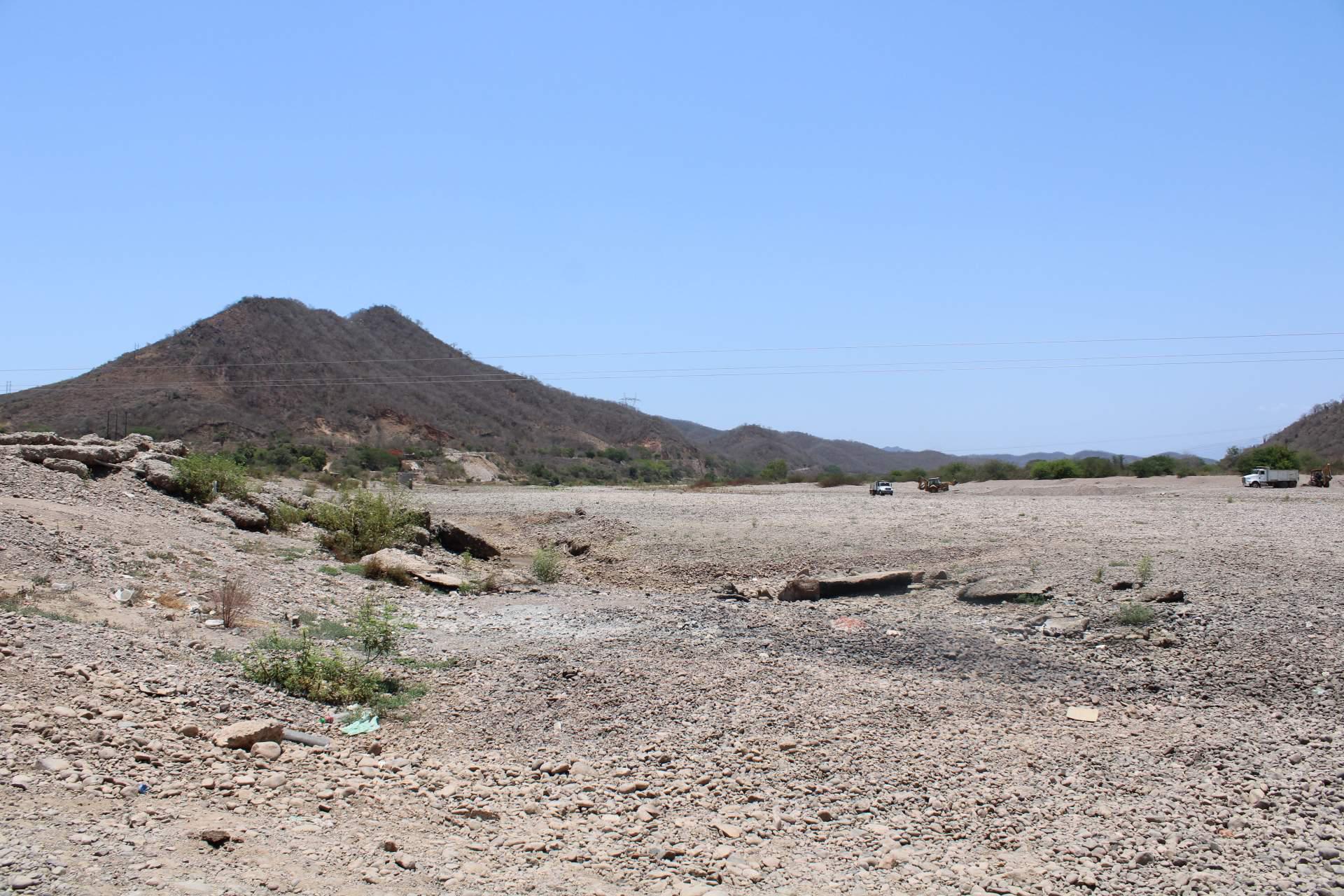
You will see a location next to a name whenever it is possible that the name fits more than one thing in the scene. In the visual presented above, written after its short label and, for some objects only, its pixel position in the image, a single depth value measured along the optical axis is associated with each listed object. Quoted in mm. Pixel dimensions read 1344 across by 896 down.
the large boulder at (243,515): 18828
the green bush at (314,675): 8312
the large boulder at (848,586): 14961
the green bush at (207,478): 19188
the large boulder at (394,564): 15719
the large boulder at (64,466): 17359
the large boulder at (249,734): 6754
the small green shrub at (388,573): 15672
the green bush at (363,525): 18203
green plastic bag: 7699
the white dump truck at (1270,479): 42469
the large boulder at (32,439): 19080
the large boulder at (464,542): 21031
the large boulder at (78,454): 17672
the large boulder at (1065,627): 11211
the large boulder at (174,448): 23078
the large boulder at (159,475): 19141
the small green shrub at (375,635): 10414
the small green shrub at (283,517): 19797
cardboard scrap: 8508
